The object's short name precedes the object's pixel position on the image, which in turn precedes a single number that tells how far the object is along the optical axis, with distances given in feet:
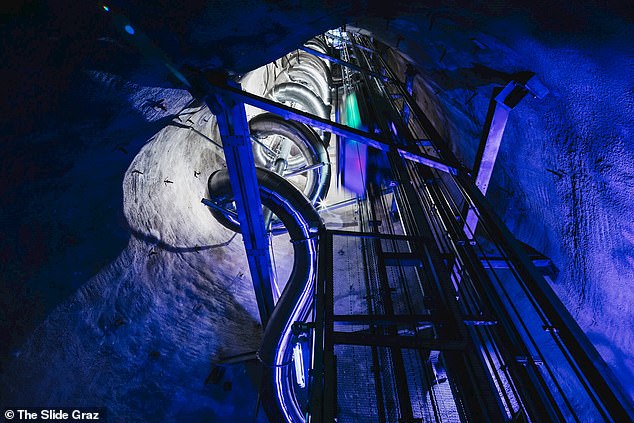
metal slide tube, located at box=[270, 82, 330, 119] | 25.99
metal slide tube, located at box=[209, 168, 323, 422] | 13.80
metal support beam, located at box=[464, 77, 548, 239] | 9.14
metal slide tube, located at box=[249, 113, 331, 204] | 22.38
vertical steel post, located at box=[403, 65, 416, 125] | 19.46
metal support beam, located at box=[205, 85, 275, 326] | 11.23
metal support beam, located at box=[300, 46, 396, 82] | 15.40
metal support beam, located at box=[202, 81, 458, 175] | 10.72
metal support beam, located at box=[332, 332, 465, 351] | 6.61
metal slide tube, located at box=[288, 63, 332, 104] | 30.55
